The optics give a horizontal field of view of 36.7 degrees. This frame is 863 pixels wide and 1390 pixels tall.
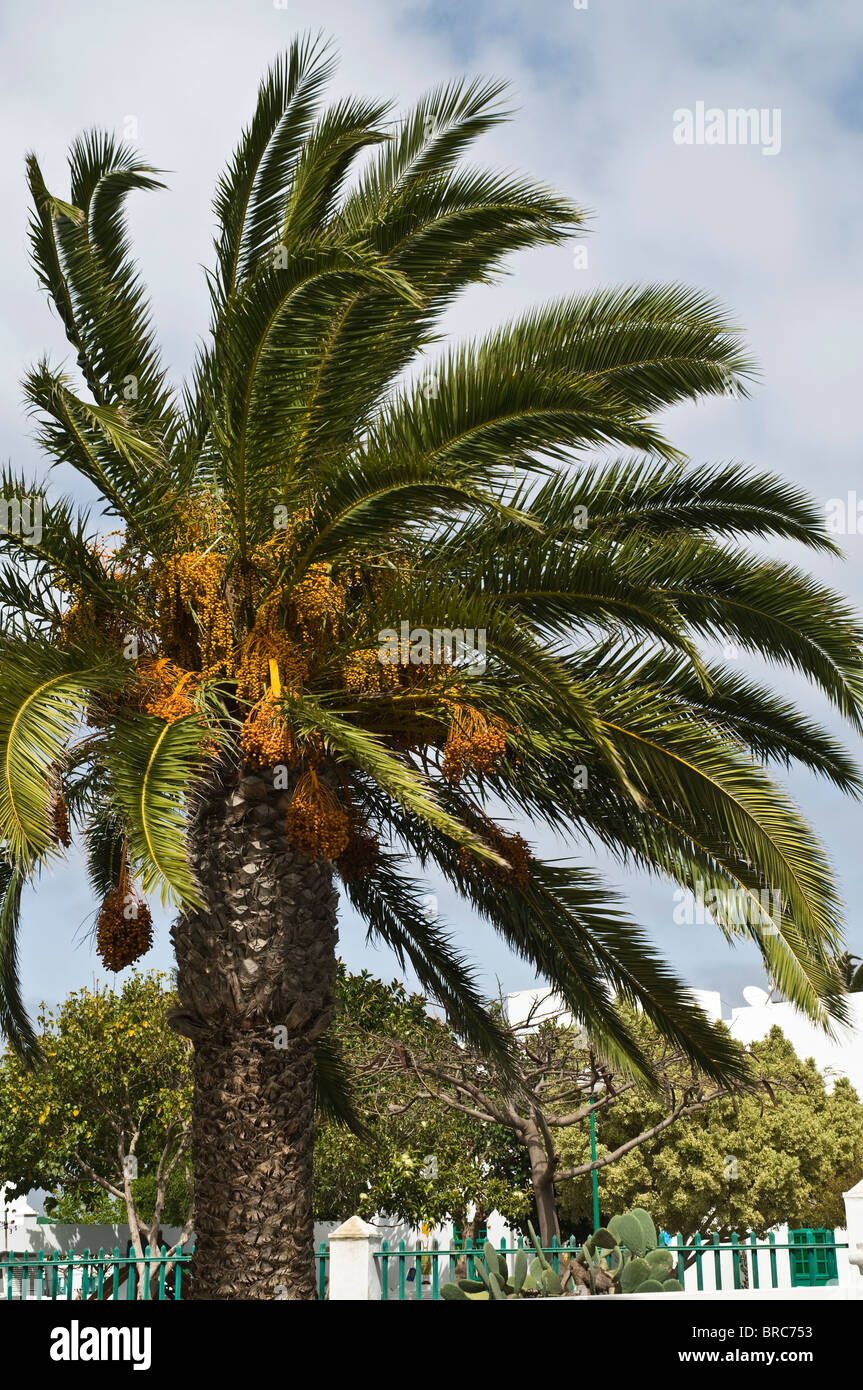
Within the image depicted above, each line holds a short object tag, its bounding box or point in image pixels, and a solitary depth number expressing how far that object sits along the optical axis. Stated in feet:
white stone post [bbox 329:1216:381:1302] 44.80
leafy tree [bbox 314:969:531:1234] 74.02
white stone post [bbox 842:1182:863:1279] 48.32
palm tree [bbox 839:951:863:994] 119.94
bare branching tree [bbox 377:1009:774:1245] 67.51
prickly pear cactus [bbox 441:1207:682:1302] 39.75
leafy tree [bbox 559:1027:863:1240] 90.17
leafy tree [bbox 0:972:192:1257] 85.30
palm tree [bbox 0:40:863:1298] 24.02
